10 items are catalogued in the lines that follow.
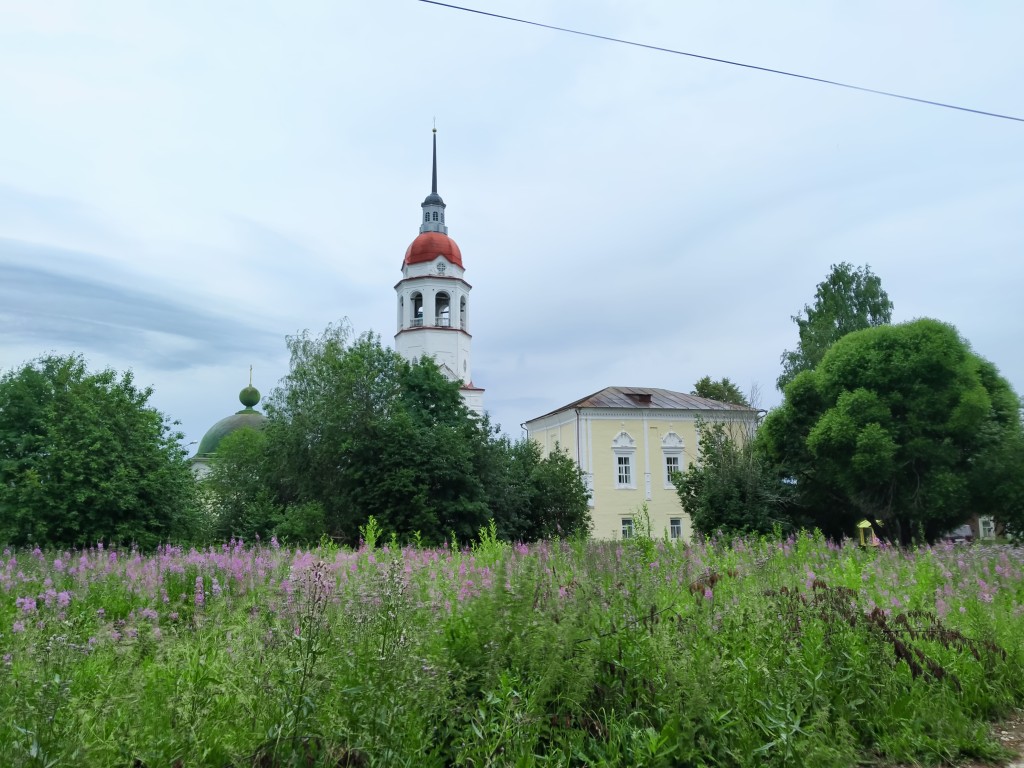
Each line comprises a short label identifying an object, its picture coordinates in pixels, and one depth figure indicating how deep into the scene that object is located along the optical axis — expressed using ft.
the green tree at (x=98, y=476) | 57.57
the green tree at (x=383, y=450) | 78.79
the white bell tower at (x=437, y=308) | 158.51
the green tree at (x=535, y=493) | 92.63
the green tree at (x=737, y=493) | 89.35
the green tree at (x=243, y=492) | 86.53
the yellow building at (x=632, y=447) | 148.66
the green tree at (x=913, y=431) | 84.12
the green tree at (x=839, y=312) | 125.39
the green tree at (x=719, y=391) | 184.55
